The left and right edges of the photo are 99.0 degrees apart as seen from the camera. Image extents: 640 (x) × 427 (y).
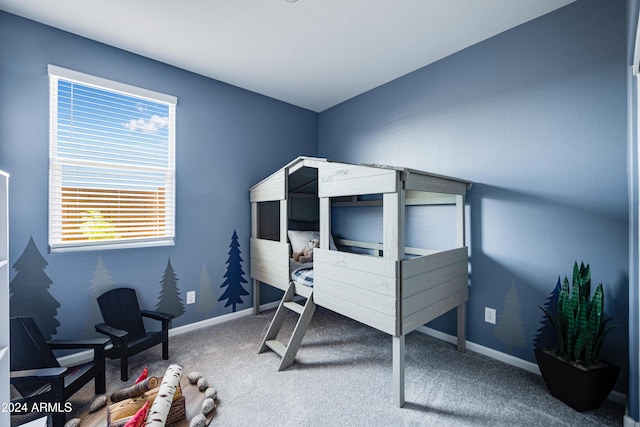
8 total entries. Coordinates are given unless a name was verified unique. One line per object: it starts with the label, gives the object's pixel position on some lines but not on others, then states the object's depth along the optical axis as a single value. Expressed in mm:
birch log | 1303
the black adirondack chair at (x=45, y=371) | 1400
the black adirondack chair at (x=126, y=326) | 1879
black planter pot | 1528
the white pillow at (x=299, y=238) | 3002
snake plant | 1554
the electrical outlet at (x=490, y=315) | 2183
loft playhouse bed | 1671
